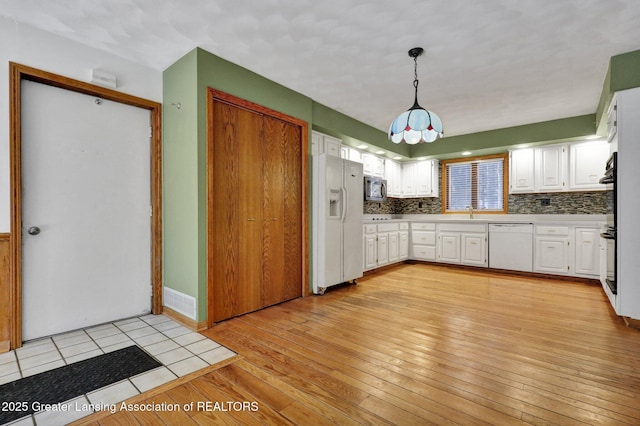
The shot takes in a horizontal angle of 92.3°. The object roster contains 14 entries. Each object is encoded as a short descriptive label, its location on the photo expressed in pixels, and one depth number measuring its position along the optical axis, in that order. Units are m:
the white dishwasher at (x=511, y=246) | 5.03
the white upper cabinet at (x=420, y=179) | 6.34
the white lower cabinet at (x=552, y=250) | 4.72
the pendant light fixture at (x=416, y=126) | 2.72
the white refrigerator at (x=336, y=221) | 3.90
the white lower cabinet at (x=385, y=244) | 5.01
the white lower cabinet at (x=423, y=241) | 5.96
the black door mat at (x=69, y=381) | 1.67
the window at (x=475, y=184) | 5.82
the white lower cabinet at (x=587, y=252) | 4.48
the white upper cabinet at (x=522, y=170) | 5.25
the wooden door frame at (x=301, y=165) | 2.80
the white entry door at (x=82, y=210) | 2.49
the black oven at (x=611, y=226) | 2.87
